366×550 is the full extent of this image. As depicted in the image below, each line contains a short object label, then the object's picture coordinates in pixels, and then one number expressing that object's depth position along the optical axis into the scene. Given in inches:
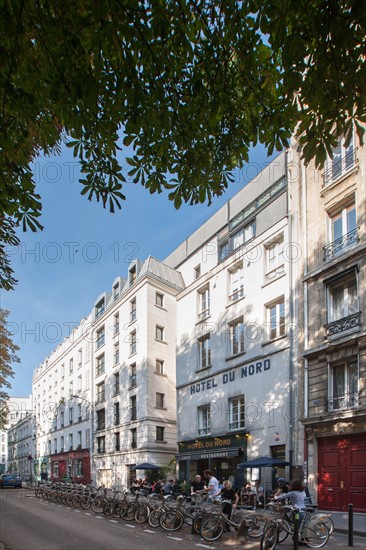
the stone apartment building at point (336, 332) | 722.2
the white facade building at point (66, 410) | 1916.8
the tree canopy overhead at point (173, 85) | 178.7
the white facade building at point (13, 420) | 3919.8
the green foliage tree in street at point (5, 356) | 901.8
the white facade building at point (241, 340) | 888.9
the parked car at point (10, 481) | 1844.0
